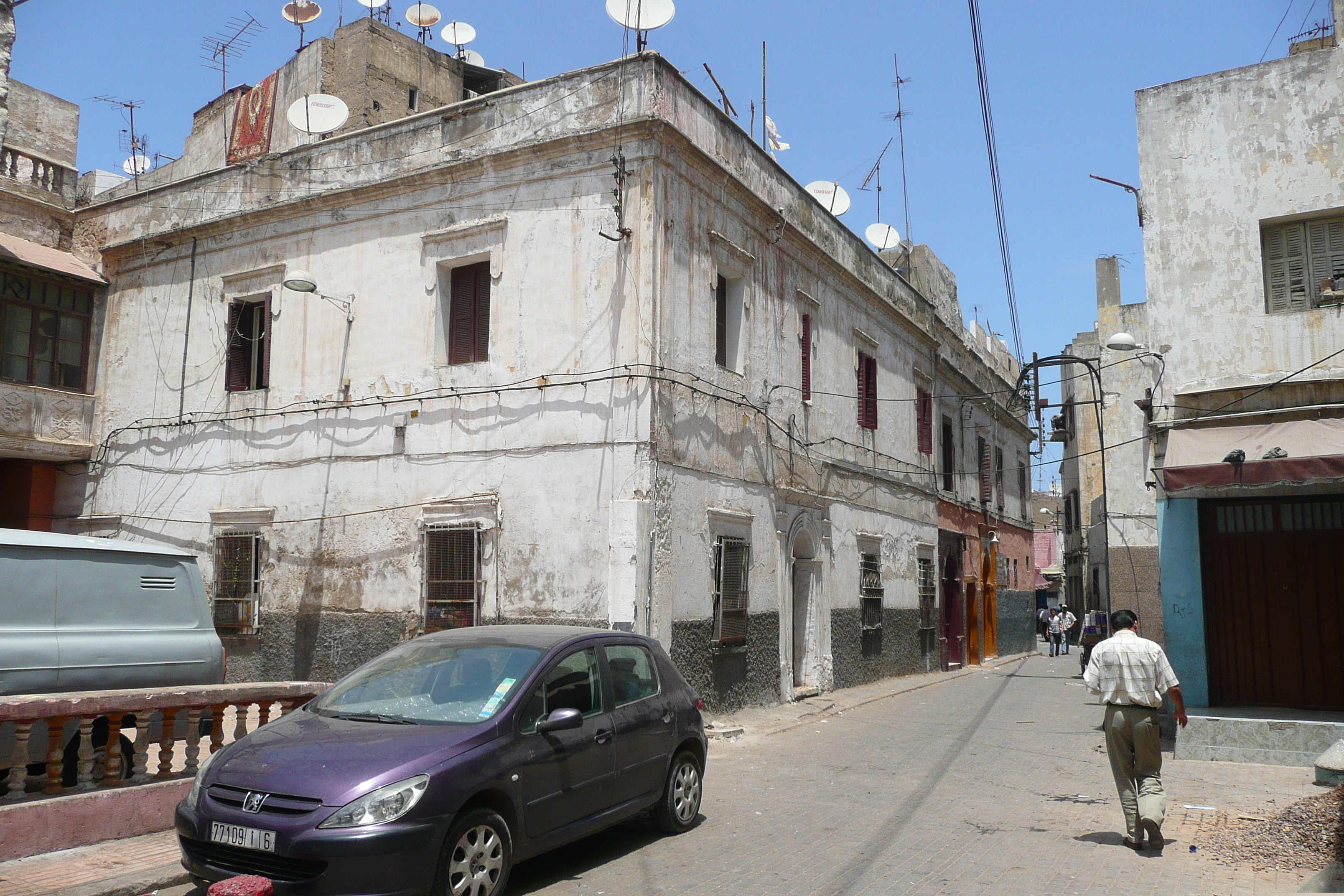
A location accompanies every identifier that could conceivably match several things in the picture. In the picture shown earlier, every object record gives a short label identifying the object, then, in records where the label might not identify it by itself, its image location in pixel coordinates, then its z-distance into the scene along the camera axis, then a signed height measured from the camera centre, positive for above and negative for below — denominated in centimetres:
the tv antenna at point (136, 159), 2569 +1107
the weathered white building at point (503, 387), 1226 +261
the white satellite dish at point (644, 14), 1299 +728
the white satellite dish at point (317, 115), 1596 +734
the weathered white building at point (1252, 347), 1113 +259
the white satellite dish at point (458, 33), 2520 +1362
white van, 623 -31
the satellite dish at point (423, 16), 2581 +1436
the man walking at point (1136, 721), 684 -100
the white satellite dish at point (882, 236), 2261 +767
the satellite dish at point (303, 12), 2502 +1402
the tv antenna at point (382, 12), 2408 +1462
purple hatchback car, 479 -106
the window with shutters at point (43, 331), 1526 +380
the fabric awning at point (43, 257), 1521 +498
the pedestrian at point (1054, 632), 3319 -184
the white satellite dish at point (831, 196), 1880 +713
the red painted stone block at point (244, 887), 452 -143
